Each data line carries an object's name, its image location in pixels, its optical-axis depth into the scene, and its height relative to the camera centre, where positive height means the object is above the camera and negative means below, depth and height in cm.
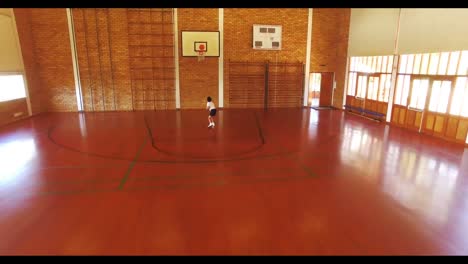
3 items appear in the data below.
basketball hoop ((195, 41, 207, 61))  1530 +119
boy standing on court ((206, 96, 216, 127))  1126 -136
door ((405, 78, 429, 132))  1085 -105
